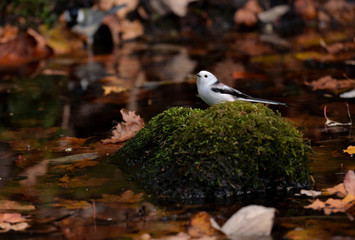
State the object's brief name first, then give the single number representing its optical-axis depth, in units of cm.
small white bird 857
